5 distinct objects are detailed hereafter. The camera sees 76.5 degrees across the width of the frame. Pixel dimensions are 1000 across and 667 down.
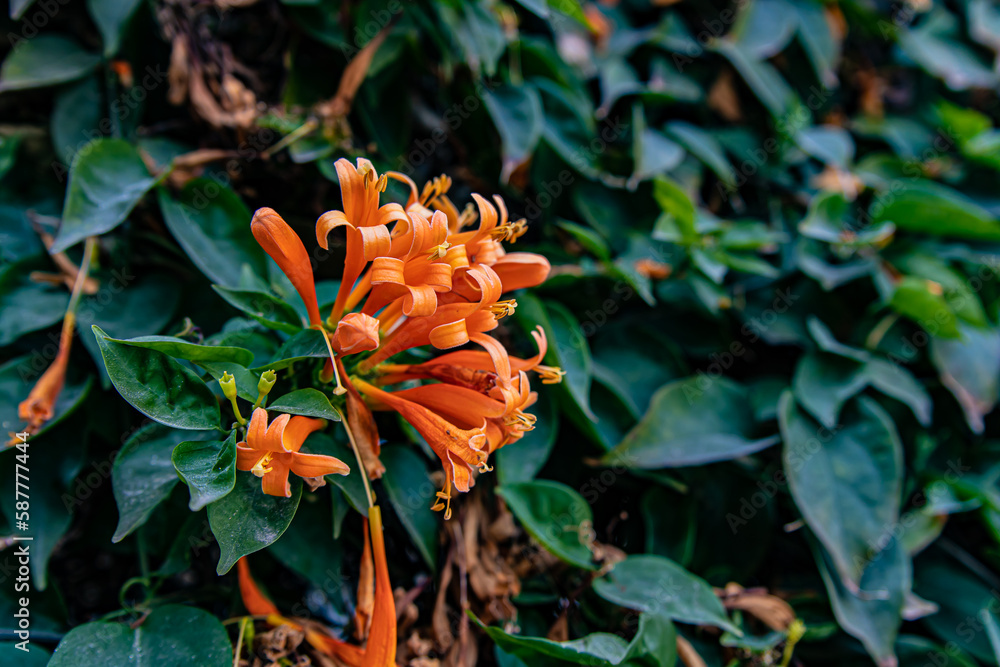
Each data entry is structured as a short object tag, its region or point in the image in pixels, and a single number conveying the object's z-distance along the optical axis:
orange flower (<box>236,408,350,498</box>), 0.49
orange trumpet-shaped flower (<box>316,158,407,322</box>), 0.54
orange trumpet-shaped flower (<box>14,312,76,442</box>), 0.70
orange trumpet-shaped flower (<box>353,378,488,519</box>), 0.53
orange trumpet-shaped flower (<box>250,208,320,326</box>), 0.56
